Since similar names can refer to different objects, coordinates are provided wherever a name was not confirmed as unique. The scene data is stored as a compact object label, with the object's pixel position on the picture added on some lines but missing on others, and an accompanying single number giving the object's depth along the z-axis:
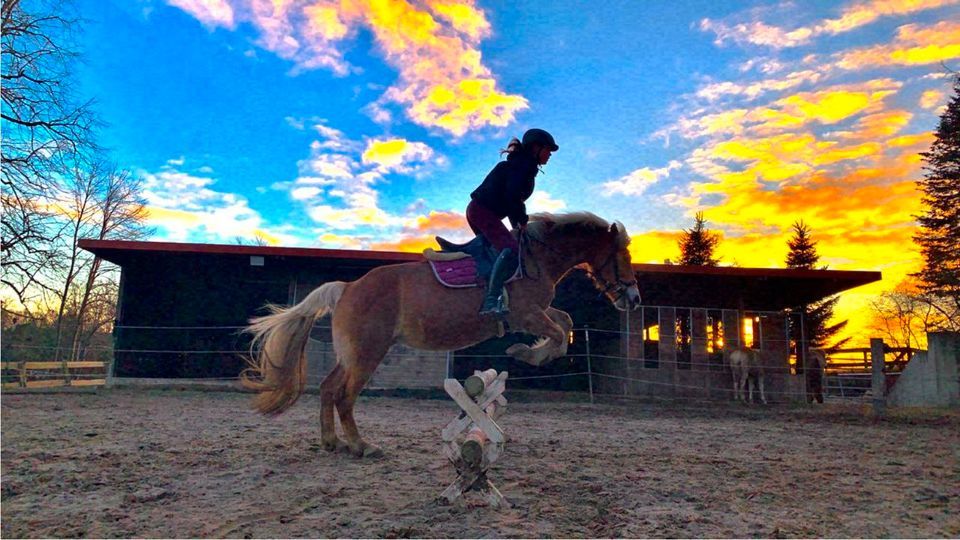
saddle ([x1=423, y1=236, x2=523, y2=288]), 4.46
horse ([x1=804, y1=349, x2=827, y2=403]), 15.66
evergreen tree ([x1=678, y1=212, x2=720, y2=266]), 34.69
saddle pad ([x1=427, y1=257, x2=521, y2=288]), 4.48
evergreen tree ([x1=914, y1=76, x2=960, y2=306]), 21.69
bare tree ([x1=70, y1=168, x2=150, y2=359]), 25.61
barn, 13.80
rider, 4.38
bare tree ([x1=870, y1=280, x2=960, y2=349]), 29.19
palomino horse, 4.45
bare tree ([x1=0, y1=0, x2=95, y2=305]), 13.74
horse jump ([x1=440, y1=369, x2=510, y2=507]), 3.46
